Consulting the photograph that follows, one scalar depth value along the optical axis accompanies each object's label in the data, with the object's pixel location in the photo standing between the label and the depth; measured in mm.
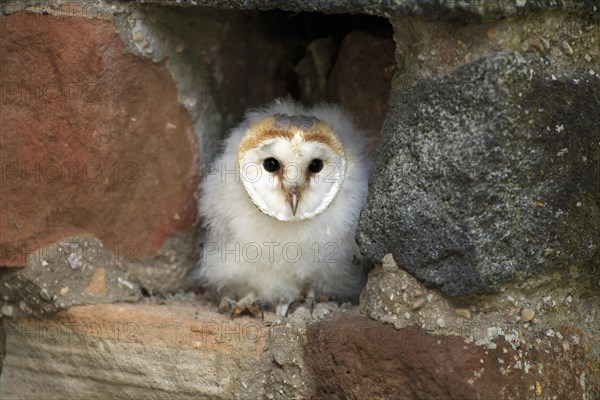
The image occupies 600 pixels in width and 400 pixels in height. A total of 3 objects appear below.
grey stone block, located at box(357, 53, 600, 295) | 4074
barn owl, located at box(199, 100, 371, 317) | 5297
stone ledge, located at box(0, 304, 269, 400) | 4871
